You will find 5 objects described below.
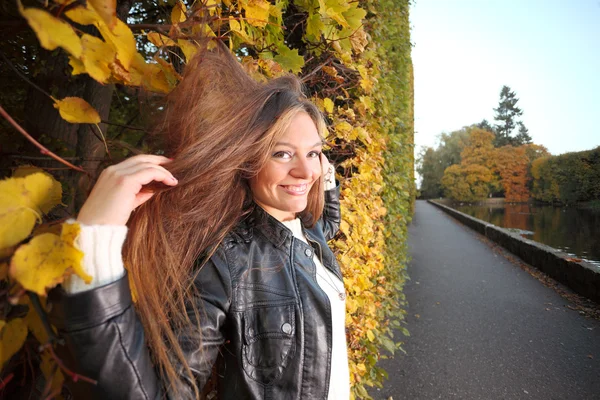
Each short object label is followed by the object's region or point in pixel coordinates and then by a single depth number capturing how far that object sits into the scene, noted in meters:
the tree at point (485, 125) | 80.09
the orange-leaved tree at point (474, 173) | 52.59
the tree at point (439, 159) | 63.94
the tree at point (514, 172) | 50.97
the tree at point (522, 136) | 74.43
